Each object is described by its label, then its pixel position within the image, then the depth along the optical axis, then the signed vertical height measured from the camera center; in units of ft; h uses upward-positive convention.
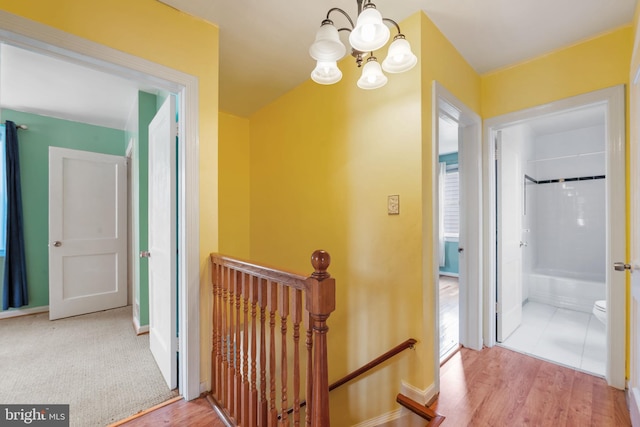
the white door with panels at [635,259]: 4.57 -0.85
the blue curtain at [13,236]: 10.14 -0.81
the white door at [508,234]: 8.12 -0.67
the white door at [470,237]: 7.65 -0.69
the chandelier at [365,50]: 3.57 +2.47
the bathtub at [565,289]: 10.91 -3.29
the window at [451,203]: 17.92 +0.70
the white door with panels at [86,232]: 10.04 -0.71
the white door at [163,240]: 5.79 -0.62
